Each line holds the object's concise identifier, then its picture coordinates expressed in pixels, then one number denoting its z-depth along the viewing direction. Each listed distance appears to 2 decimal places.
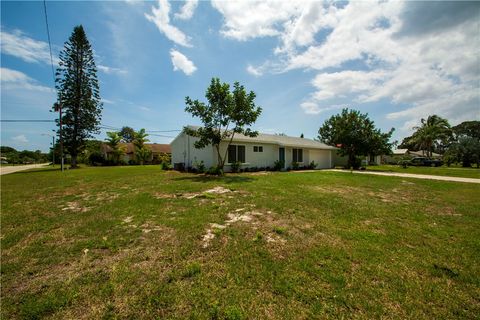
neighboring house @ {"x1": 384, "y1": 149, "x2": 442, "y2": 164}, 44.51
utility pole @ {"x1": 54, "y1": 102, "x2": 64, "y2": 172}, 21.98
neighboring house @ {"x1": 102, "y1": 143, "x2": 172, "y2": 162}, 36.73
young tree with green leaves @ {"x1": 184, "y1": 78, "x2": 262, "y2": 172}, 13.55
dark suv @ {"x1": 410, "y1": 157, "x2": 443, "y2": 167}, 31.52
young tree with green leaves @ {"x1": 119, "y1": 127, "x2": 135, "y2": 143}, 58.81
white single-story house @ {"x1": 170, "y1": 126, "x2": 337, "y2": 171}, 16.75
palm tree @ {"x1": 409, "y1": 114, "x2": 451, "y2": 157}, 38.53
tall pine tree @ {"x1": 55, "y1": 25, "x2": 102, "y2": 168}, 27.09
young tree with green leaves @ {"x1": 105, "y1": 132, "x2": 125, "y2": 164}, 33.84
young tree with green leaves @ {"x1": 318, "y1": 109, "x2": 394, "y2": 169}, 24.28
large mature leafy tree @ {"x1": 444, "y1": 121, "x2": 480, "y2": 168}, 29.38
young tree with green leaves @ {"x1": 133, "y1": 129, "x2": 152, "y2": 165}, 34.94
